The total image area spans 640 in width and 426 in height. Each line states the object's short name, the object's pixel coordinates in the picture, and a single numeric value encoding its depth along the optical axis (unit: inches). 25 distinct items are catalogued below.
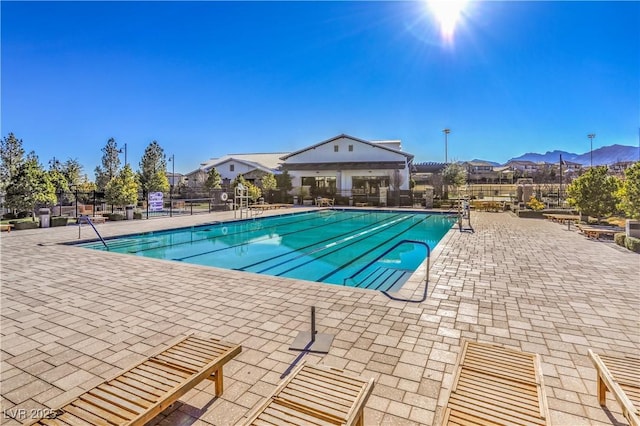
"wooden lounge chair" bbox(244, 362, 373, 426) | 73.5
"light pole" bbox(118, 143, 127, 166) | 1354.6
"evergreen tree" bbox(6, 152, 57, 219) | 507.2
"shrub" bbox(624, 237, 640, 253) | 315.3
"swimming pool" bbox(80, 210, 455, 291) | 305.0
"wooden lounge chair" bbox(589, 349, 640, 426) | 74.3
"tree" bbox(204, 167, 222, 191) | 1050.7
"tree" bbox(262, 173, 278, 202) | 1027.9
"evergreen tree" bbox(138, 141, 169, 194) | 1148.5
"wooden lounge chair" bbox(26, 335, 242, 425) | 74.5
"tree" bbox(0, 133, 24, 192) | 1132.0
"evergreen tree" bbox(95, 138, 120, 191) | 1321.4
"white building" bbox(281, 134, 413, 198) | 1039.6
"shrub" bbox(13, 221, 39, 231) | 480.7
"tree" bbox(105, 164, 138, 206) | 626.5
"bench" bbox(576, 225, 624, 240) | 390.6
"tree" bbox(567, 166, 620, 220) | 480.0
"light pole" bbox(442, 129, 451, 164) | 1210.0
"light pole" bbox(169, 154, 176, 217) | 1639.3
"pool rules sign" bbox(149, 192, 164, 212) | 683.4
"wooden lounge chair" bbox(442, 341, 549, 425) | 73.5
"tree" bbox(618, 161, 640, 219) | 334.6
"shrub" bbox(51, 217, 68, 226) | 520.4
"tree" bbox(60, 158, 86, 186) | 1088.8
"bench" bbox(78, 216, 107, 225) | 552.1
